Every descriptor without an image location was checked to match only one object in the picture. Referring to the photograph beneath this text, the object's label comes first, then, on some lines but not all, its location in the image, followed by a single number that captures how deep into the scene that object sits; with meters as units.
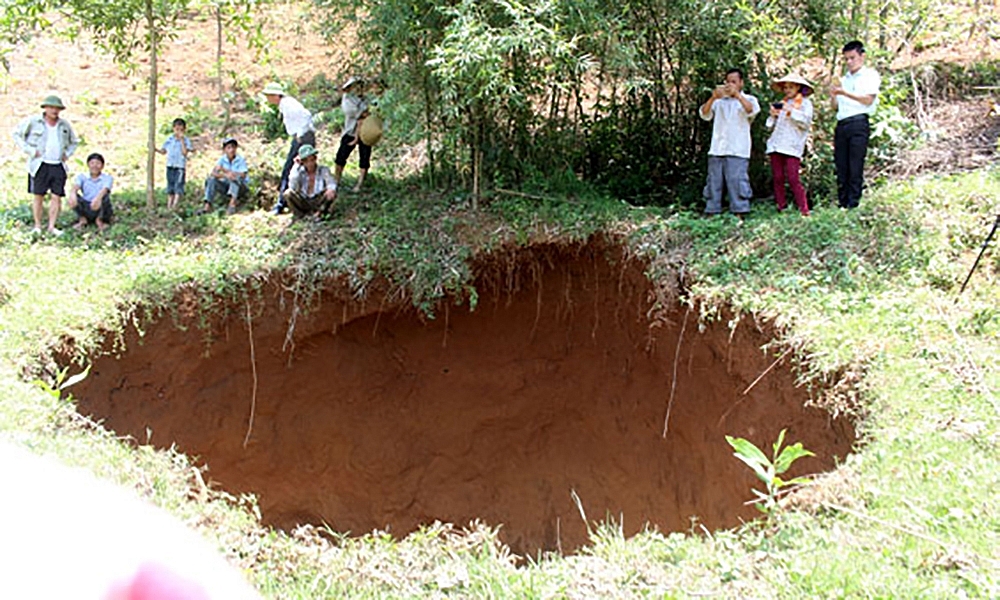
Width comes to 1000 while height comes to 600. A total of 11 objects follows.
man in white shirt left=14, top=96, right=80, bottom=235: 9.00
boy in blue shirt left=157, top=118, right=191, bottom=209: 9.55
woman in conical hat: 7.93
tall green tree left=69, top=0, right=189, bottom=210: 9.02
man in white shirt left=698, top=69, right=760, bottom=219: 8.16
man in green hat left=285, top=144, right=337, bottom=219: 8.78
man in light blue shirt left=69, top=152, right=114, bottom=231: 9.05
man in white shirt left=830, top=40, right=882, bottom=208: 7.76
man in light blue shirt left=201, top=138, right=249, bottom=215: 9.45
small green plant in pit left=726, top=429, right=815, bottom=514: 4.34
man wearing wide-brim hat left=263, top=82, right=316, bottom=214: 9.36
